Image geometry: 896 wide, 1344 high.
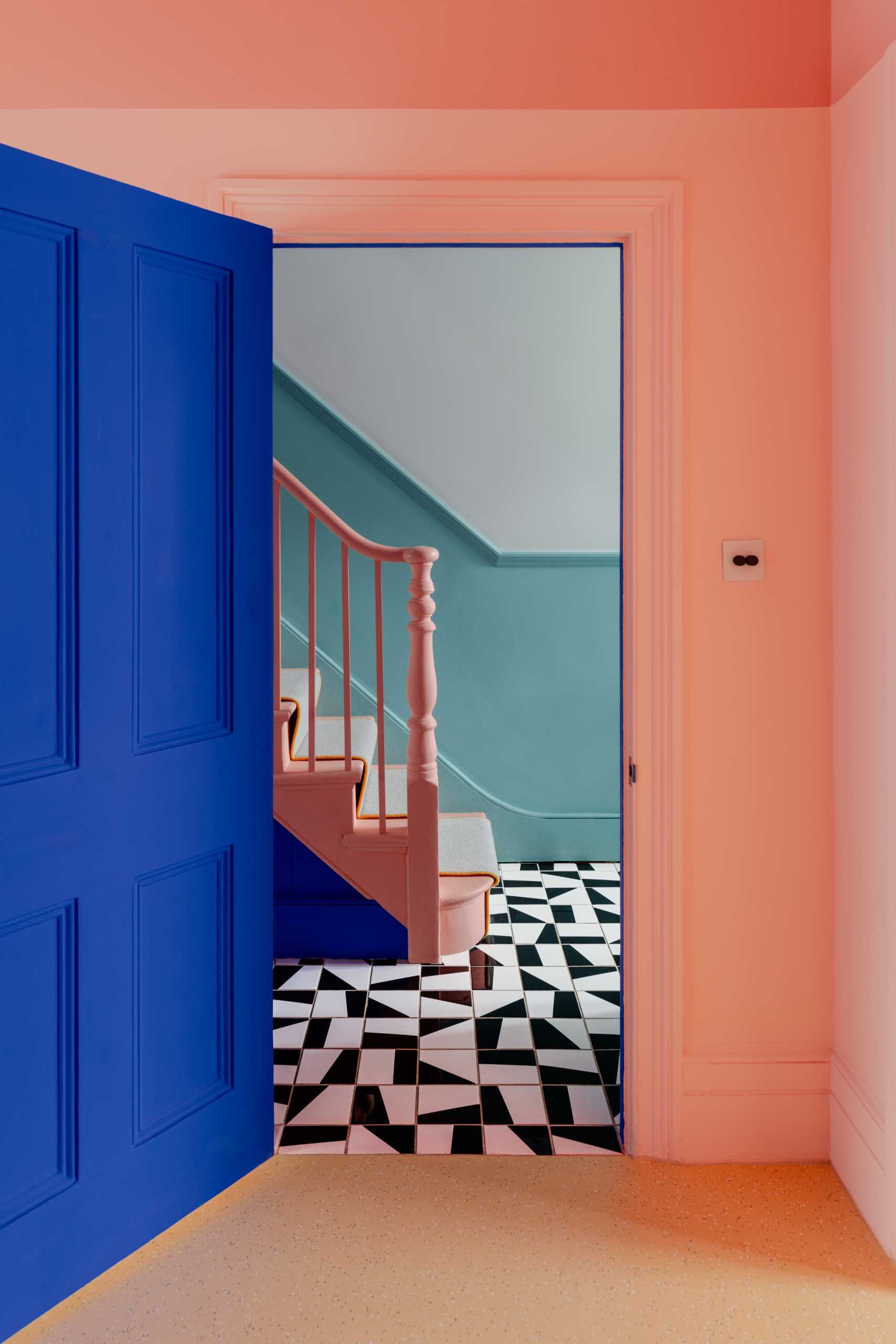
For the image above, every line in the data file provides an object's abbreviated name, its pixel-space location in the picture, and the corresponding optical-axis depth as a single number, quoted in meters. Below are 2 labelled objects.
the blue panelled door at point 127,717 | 1.71
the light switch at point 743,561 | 2.19
